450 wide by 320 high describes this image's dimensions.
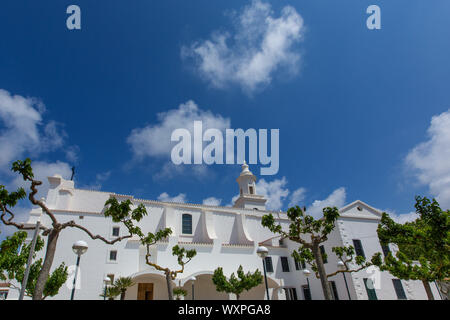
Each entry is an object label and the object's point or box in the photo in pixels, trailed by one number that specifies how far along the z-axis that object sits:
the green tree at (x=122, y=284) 21.66
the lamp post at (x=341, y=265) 18.50
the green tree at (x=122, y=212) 13.47
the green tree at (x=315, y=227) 14.41
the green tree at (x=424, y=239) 11.82
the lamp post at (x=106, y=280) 20.49
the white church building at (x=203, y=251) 22.41
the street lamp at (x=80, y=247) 11.28
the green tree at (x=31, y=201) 11.34
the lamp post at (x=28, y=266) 10.03
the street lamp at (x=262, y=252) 12.50
